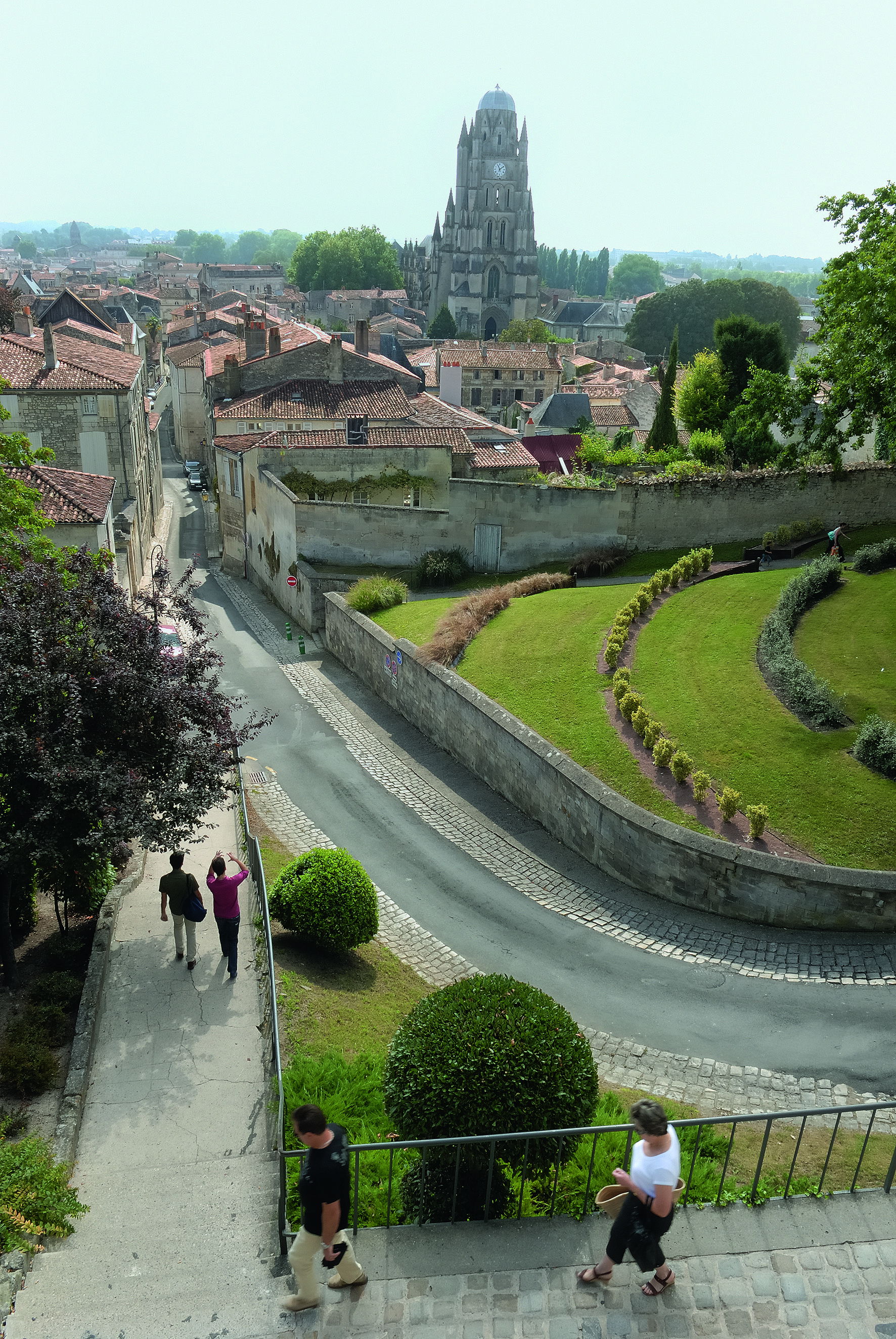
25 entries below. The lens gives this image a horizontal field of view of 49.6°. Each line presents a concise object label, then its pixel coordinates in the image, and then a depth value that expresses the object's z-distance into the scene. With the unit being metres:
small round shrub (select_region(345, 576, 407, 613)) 29.38
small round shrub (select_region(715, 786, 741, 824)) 15.70
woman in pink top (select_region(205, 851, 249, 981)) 11.95
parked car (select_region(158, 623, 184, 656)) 26.01
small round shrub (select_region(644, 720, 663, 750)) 18.19
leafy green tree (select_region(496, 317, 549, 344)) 104.16
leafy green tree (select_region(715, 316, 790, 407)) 44.22
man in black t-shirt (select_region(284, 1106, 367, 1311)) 6.48
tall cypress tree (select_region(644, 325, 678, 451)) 44.69
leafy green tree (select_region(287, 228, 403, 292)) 152.75
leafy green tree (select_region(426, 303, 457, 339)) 122.12
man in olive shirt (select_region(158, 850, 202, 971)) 12.30
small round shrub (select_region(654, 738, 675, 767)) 17.52
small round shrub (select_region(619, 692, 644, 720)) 19.17
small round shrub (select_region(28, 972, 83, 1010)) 11.73
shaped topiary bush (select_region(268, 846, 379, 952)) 13.43
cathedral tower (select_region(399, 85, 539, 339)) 140.88
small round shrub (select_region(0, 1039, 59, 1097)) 10.08
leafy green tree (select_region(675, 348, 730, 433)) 43.62
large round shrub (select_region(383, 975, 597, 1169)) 8.04
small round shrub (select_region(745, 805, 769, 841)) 15.22
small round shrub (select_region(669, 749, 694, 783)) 16.94
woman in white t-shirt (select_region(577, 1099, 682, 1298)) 6.52
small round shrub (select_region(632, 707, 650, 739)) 18.59
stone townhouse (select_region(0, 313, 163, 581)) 34.41
